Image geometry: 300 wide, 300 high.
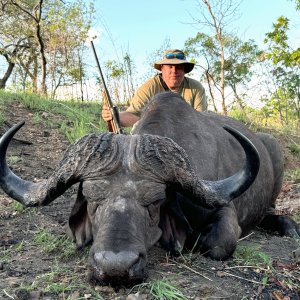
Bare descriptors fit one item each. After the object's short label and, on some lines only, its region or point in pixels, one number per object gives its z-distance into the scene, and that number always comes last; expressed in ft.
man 14.78
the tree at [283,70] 31.60
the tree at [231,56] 60.25
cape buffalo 6.20
